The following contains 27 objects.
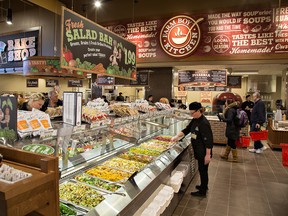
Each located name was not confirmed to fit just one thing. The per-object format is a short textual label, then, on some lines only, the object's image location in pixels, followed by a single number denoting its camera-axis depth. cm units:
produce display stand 94
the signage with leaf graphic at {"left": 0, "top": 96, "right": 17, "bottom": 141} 179
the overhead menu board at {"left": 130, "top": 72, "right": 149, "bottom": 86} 888
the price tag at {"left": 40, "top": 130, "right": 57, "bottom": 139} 211
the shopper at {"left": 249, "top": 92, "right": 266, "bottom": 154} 739
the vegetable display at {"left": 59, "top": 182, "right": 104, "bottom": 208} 198
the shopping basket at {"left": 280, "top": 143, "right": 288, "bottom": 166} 365
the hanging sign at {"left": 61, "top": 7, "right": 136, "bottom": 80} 303
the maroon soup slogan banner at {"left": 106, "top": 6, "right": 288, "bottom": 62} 637
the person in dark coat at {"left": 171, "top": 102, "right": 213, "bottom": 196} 402
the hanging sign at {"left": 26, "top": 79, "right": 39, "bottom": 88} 1305
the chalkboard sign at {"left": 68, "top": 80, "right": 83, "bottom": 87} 1200
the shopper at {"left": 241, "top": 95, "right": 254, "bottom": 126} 749
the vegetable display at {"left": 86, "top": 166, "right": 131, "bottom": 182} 253
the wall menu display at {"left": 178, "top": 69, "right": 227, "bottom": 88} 869
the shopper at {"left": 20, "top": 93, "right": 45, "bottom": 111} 400
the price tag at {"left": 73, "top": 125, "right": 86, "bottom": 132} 240
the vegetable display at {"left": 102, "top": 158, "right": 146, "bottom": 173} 288
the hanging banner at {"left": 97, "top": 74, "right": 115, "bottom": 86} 956
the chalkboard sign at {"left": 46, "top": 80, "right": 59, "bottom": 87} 1194
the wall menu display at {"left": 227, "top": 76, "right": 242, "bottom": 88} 943
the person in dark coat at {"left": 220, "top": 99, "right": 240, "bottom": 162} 620
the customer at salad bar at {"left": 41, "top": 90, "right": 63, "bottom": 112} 643
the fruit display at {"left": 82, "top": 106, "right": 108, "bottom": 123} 296
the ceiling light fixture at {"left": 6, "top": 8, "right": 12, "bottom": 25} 743
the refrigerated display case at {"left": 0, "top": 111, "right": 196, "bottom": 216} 202
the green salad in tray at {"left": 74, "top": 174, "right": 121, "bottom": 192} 232
